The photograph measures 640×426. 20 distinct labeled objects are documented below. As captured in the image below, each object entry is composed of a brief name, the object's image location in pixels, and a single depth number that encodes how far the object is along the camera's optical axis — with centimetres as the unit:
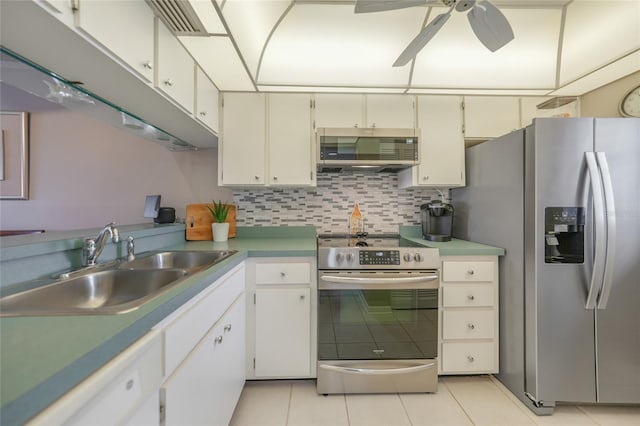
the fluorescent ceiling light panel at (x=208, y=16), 134
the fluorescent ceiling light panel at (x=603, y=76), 196
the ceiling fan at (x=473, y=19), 127
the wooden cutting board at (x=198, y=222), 224
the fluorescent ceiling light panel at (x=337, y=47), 189
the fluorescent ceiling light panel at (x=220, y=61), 158
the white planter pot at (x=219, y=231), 218
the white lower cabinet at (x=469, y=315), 191
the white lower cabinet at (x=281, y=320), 182
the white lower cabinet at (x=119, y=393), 50
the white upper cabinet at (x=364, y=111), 223
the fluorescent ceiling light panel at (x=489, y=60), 203
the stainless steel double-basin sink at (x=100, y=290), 76
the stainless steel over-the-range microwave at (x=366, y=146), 213
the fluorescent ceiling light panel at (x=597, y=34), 181
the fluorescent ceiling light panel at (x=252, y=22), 165
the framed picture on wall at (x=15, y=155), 243
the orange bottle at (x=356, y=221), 255
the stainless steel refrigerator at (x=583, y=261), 157
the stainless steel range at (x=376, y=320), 179
